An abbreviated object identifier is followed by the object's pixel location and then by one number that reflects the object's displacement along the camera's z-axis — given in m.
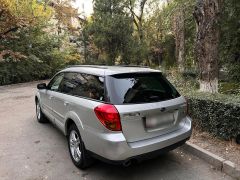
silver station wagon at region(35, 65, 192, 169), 2.40
